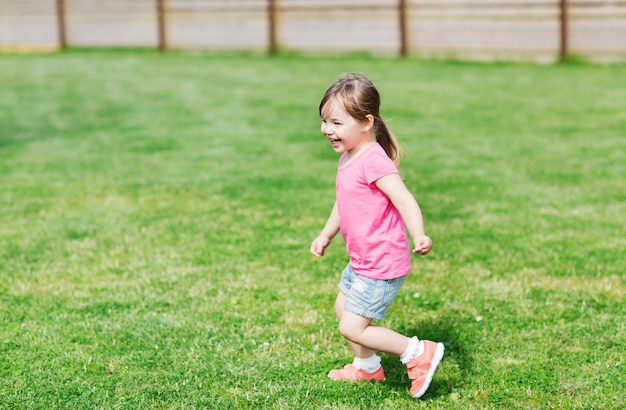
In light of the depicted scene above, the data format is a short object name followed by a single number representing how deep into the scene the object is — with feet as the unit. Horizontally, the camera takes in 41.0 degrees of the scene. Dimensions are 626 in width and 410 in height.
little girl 12.15
